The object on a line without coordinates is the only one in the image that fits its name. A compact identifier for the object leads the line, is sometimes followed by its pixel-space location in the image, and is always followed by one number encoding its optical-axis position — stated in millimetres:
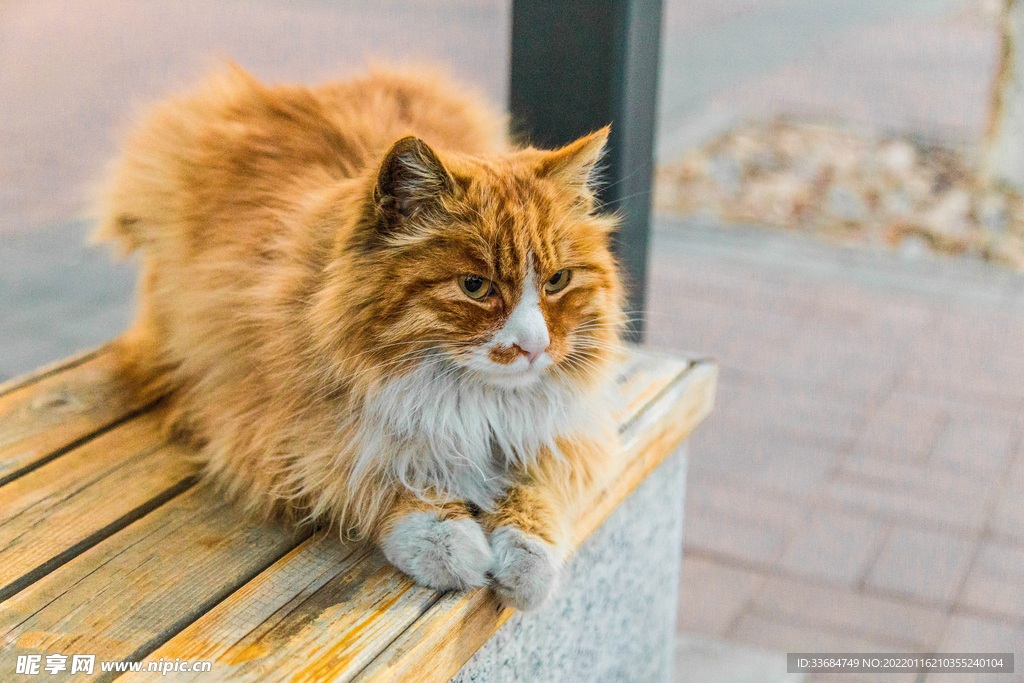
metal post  1507
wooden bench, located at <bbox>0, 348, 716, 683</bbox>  1320
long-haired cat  1351
